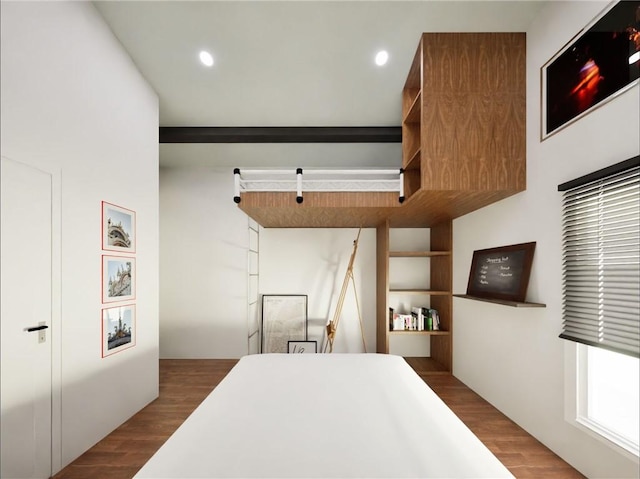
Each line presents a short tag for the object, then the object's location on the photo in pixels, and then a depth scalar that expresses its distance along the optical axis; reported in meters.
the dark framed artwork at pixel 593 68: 1.54
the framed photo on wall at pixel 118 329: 2.22
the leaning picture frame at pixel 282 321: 4.30
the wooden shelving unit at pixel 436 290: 3.60
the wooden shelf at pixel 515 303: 2.09
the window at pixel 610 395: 1.55
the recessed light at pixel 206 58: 2.44
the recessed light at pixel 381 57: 2.47
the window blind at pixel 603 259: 1.48
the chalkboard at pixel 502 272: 2.24
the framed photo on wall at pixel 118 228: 2.24
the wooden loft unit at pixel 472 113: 2.27
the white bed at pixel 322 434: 0.99
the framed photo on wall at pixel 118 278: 2.23
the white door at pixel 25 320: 1.50
